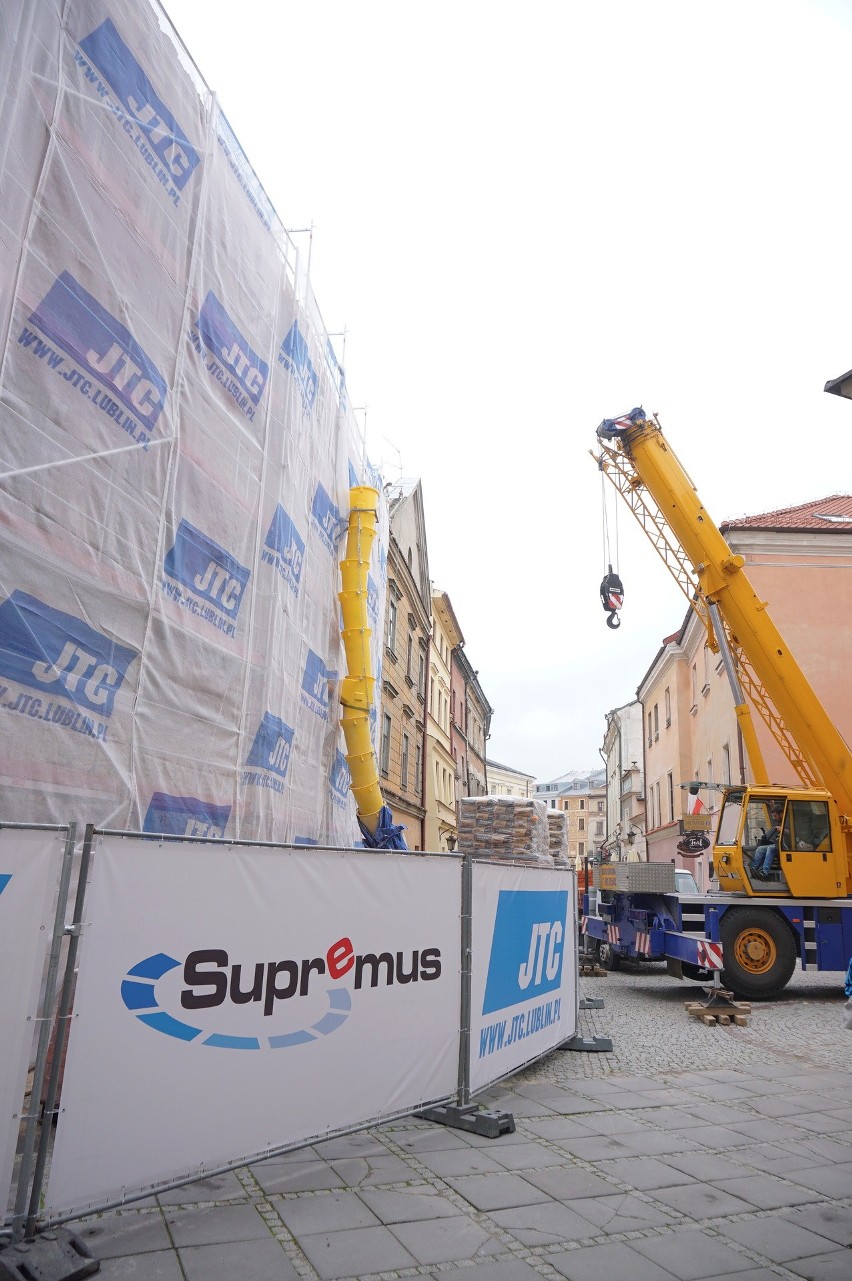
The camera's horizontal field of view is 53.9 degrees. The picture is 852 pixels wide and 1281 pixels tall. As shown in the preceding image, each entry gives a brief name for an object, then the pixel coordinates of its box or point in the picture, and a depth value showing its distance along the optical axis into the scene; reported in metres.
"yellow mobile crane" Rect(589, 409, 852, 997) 12.05
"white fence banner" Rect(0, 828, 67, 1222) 2.99
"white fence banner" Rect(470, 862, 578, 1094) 5.59
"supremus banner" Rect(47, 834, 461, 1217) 3.27
